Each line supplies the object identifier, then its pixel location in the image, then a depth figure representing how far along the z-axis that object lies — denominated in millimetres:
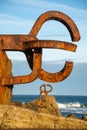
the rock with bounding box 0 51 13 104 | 14781
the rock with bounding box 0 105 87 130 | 13586
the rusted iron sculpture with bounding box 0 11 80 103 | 14570
